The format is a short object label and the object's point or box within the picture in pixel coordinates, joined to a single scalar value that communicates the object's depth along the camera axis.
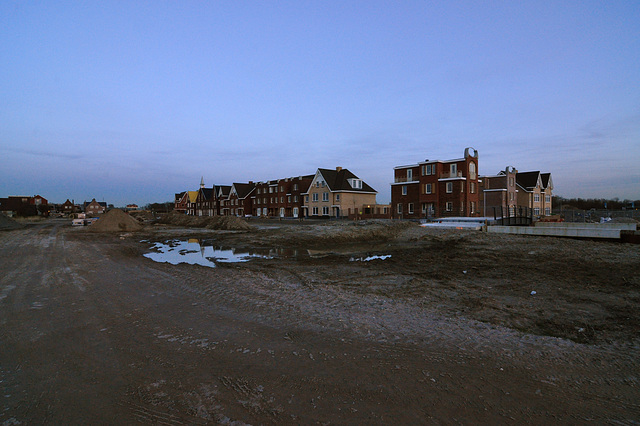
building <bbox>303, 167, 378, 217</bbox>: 57.25
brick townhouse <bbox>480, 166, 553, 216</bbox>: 51.06
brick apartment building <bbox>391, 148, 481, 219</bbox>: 43.03
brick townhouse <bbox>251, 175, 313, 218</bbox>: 66.88
